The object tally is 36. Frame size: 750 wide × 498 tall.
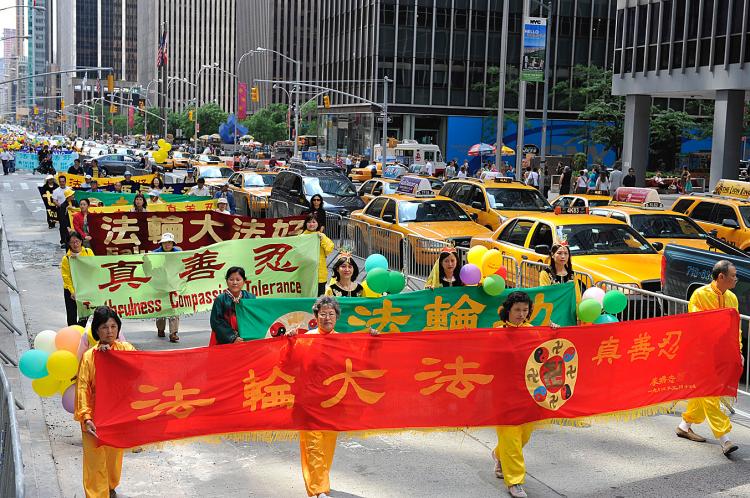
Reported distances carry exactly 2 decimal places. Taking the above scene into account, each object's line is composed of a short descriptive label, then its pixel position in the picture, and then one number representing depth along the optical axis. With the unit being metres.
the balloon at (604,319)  9.48
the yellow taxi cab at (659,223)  16.40
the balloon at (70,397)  7.14
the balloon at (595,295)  9.63
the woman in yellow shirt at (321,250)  13.91
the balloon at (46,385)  6.93
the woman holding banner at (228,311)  9.12
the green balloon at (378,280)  9.59
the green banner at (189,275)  12.59
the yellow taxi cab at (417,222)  18.37
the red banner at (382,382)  7.03
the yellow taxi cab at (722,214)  18.91
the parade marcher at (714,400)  8.81
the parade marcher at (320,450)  7.38
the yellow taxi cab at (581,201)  22.16
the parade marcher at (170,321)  13.24
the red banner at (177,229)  17.06
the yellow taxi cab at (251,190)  28.17
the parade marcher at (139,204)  18.12
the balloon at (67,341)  7.15
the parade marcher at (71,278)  12.24
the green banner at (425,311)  9.77
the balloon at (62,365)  6.86
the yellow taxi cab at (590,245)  13.34
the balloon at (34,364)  6.76
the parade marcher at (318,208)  16.73
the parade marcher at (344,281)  9.62
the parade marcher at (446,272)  10.21
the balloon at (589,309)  9.17
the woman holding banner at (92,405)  6.88
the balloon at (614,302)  9.35
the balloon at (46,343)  7.06
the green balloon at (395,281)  9.66
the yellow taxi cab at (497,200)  22.69
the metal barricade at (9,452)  4.59
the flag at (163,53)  93.19
